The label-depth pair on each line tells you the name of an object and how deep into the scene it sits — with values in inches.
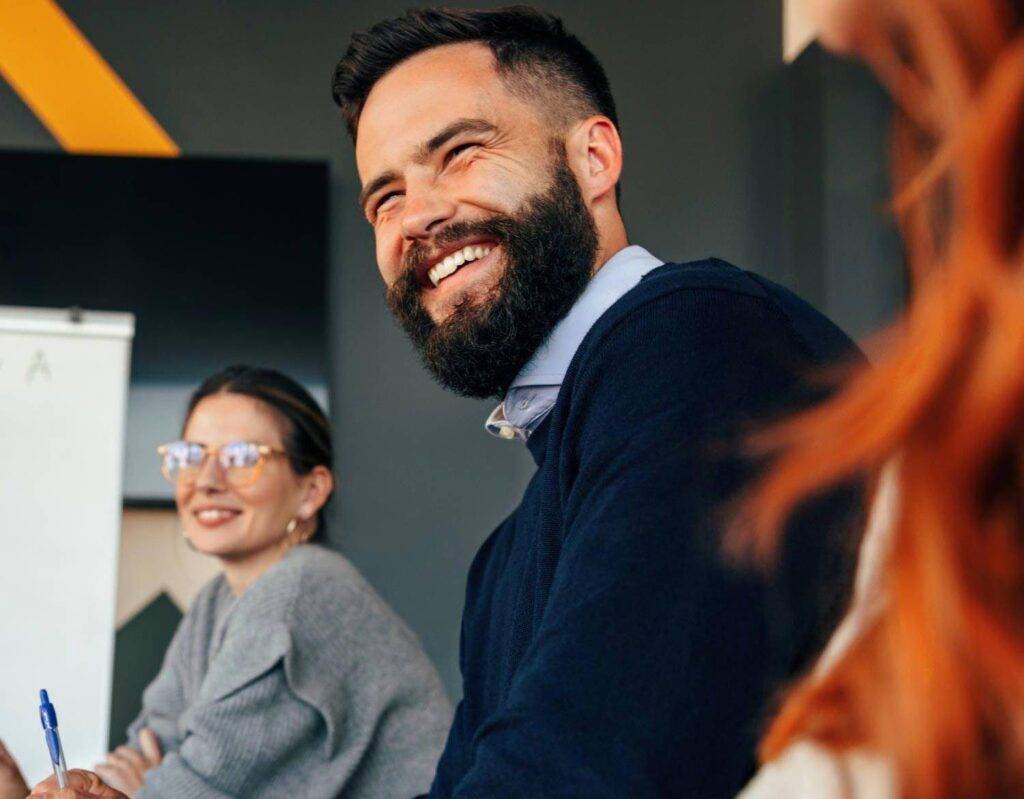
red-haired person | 18.6
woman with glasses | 93.5
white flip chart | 142.1
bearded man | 37.8
